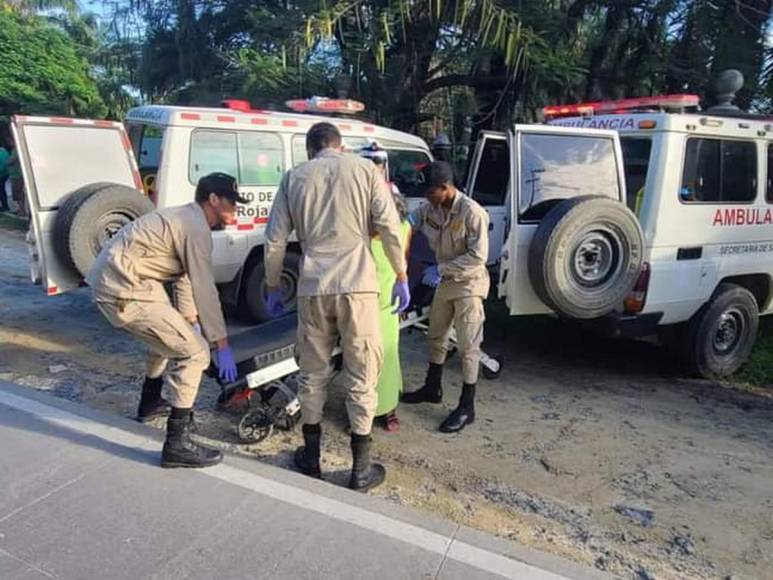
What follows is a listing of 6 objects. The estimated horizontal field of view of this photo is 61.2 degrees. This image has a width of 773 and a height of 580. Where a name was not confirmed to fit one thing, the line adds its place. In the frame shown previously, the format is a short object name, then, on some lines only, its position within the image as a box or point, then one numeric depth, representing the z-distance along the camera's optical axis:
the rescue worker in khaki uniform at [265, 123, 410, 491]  3.22
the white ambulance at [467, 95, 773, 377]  4.41
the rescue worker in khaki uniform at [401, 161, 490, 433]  4.14
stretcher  3.81
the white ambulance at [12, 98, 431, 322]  5.30
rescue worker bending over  3.30
